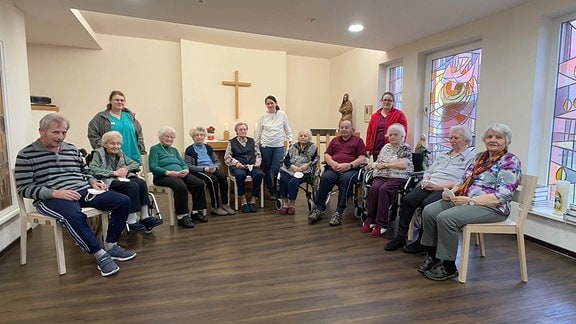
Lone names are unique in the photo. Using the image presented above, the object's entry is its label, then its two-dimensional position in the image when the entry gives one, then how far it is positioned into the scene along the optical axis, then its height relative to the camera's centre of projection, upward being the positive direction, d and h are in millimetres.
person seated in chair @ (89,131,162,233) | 2871 -411
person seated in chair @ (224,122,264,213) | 4020 -401
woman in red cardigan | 3941 +84
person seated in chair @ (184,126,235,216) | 3775 -459
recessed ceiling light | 3609 +1106
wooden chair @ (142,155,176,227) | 3459 -622
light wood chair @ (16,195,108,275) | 2305 -665
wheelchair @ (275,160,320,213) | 3859 -593
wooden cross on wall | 5592 +751
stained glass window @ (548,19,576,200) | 2824 +179
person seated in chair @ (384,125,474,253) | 2693 -410
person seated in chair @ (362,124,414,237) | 3119 -458
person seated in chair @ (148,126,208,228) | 3380 -507
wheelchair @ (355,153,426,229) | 3129 -558
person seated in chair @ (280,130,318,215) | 3842 -425
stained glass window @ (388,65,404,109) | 4871 +697
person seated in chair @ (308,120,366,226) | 3508 -411
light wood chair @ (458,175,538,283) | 2213 -642
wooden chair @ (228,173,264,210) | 4030 -720
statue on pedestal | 5570 +346
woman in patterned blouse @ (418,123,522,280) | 2242 -499
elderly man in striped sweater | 2289 -407
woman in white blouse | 4285 -108
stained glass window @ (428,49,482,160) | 3719 +419
